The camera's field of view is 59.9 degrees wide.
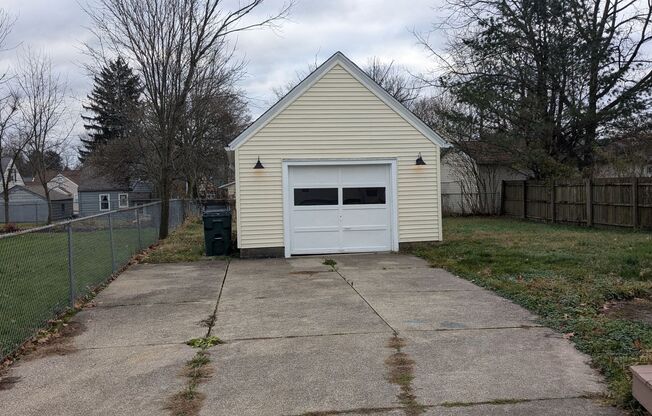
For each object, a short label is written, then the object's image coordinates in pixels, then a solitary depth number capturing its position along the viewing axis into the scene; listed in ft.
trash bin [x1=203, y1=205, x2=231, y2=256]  45.42
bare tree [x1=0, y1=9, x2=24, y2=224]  91.09
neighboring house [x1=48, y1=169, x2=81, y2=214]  223.51
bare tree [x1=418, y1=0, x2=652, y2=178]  79.71
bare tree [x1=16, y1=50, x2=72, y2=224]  101.35
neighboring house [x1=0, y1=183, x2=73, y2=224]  152.56
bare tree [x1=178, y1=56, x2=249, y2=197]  95.03
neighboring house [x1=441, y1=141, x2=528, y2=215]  99.50
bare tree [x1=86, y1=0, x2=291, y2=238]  57.98
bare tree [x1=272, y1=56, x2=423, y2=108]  145.38
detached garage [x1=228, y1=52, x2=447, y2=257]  44.06
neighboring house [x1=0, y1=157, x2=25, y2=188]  192.03
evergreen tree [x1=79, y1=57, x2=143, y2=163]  68.39
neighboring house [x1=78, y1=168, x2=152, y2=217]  169.99
